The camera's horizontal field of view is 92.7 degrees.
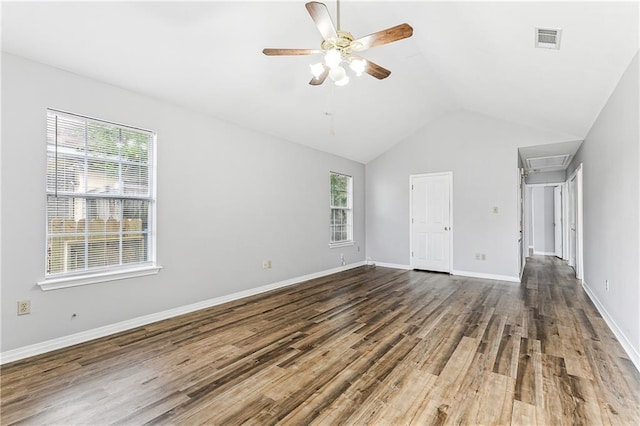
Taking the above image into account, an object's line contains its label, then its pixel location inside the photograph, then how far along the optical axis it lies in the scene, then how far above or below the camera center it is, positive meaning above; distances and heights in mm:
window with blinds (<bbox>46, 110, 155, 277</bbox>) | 2828 +194
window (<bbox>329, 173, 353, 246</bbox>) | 6434 +106
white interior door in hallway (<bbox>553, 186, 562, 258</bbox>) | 8373 -94
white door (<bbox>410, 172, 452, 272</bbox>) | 6248 -147
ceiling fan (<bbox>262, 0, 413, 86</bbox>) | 2191 +1363
